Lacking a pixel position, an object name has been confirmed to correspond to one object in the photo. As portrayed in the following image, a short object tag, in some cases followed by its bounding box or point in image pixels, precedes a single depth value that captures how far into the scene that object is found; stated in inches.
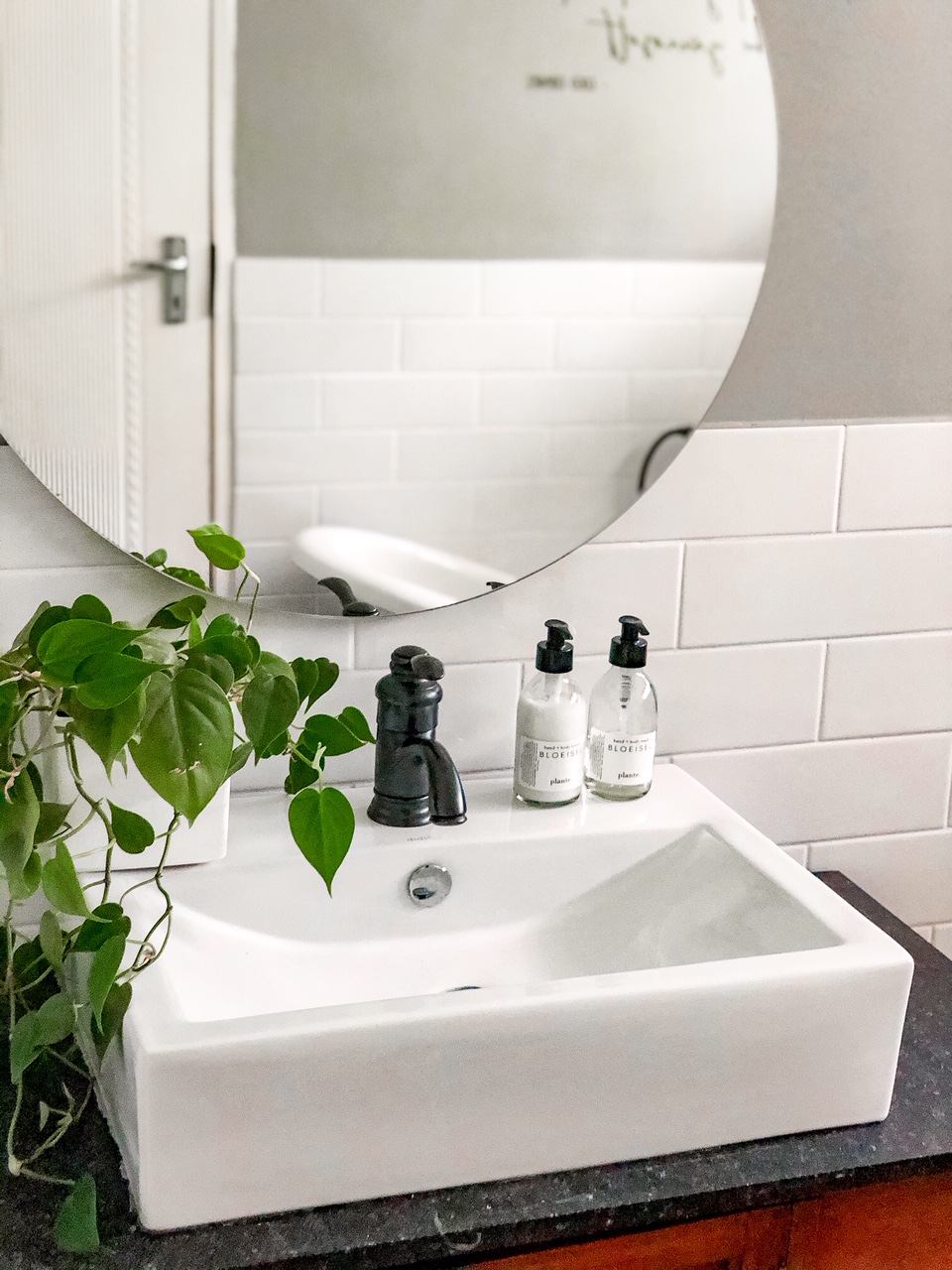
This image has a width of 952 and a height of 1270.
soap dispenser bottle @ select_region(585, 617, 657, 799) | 47.3
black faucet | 44.0
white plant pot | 38.1
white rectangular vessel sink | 31.7
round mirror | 39.7
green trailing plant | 30.1
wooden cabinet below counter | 33.9
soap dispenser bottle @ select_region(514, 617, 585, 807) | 45.7
